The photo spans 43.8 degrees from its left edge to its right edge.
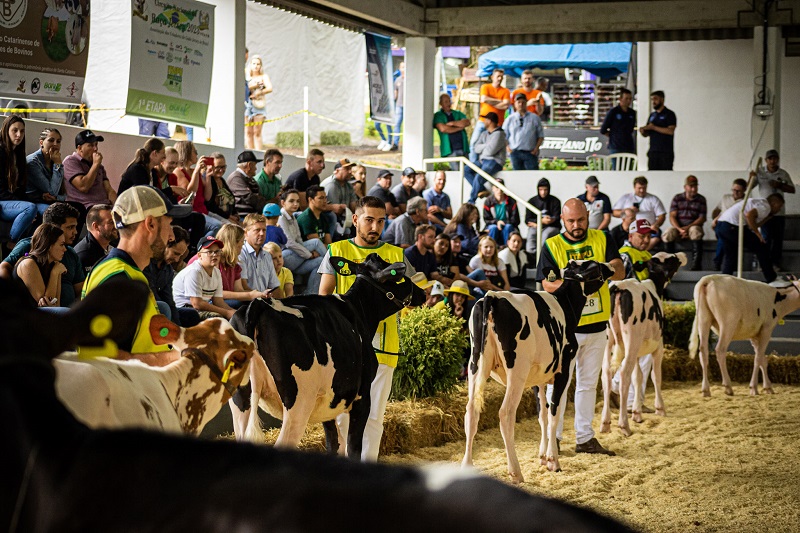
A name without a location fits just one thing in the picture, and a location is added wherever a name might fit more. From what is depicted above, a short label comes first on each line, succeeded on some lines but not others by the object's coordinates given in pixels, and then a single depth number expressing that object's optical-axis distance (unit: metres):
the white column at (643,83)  22.88
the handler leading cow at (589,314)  9.20
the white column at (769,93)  20.14
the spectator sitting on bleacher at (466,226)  15.43
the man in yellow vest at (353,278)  7.04
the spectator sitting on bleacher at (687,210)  18.66
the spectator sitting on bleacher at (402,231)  14.43
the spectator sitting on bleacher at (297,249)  11.78
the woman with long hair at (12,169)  8.85
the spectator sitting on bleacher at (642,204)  18.55
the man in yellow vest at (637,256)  12.16
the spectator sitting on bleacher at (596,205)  18.19
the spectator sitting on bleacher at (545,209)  17.70
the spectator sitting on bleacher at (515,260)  15.18
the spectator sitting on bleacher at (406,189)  16.73
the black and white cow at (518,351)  8.05
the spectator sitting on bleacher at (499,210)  17.89
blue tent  28.03
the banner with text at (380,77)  19.17
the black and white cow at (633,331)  10.91
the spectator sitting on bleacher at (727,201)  17.73
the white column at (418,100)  21.38
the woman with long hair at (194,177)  11.12
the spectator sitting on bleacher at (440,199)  17.12
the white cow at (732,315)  13.02
